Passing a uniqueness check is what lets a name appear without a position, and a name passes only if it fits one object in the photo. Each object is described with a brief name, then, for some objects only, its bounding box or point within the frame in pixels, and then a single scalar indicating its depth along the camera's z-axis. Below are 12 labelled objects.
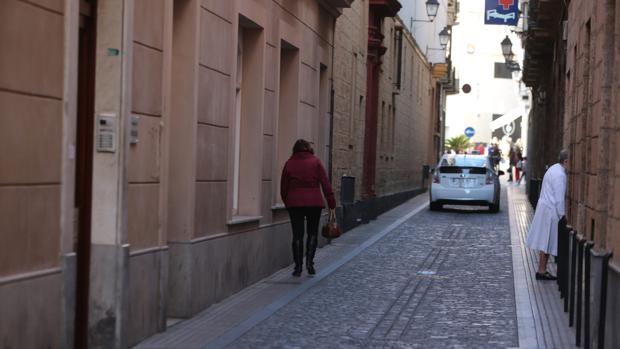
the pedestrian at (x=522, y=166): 55.00
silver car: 30.23
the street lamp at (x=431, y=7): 36.62
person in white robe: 14.40
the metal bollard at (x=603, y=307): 8.38
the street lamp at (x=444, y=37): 44.06
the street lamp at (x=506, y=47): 40.69
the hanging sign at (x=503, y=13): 31.23
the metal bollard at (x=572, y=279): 10.92
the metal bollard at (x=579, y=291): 9.80
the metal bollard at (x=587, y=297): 9.13
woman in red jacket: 14.72
